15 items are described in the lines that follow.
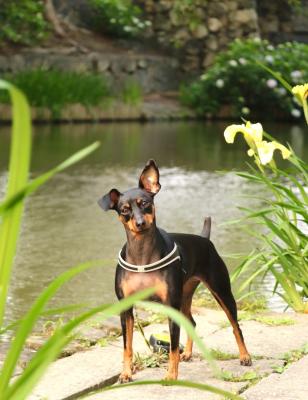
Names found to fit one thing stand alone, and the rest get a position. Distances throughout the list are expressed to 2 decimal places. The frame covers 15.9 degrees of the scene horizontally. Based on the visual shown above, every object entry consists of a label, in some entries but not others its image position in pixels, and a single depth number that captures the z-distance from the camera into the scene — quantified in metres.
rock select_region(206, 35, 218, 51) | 24.78
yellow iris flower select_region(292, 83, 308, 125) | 4.76
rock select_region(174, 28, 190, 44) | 24.78
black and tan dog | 3.82
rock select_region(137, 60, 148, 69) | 23.38
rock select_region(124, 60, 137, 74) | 23.11
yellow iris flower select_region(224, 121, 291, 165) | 4.58
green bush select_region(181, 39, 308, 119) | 21.67
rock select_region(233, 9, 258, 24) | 24.88
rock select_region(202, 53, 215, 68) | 24.83
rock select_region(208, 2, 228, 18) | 24.66
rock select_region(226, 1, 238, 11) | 24.81
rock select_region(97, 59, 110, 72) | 22.55
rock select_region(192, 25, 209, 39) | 24.69
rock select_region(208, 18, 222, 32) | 24.70
